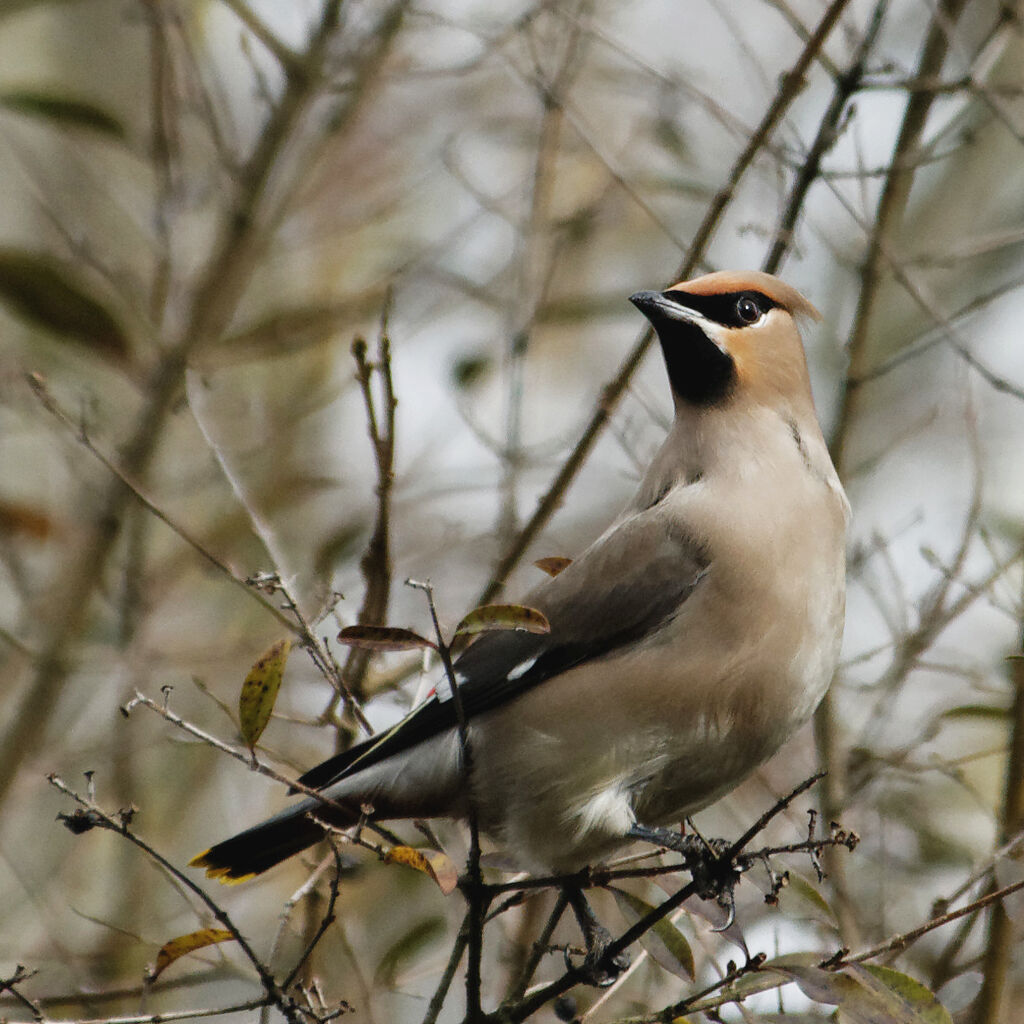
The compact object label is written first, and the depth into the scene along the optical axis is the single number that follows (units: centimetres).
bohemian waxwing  638
